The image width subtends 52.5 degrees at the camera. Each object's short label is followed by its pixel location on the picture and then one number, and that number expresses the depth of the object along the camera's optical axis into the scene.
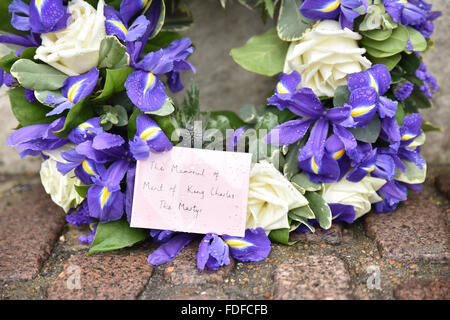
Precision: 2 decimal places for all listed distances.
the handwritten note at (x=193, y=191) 1.06
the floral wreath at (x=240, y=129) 1.03
